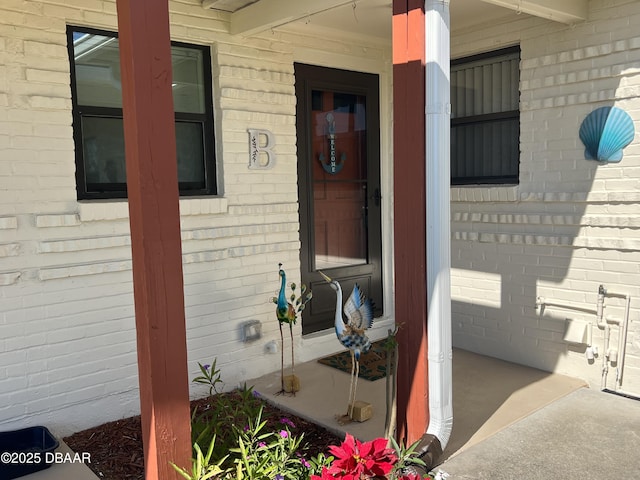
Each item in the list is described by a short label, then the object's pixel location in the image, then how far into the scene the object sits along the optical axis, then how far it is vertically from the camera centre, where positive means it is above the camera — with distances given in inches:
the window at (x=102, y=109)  142.8 +19.0
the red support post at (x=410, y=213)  115.6 -7.7
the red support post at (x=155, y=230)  79.9 -6.9
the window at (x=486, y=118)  184.5 +18.3
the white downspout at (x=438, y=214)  113.9 -8.0
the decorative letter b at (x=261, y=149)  172.2 +9.1
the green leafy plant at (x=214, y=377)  164.6 -56.8
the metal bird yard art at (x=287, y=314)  159.0 -37.8
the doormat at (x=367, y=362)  178.2 -61.0
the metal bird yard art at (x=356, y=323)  133.2 -34.3
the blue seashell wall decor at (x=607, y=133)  154.3 +10.2
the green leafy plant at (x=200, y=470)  85.4 -44.1
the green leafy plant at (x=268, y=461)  98.6 -50.0
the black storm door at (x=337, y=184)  191.2 -2.4
